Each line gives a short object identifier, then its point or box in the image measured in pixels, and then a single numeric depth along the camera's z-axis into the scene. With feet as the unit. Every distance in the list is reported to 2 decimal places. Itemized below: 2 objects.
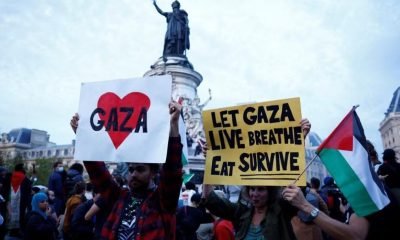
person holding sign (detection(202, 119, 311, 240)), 10.35
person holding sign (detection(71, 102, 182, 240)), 9.82
